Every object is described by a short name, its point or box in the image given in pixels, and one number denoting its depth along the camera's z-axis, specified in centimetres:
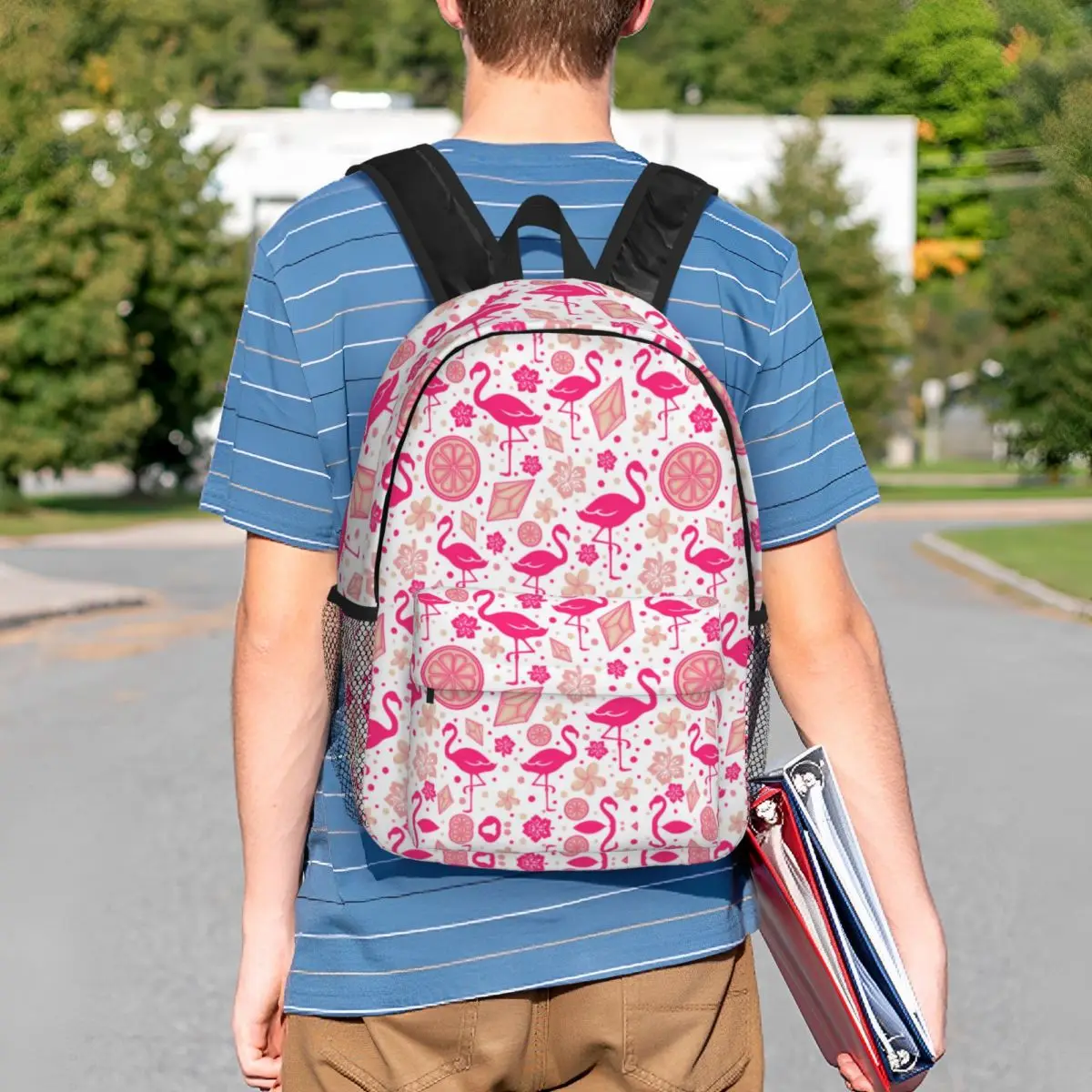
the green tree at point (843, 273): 4819
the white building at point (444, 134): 6191
